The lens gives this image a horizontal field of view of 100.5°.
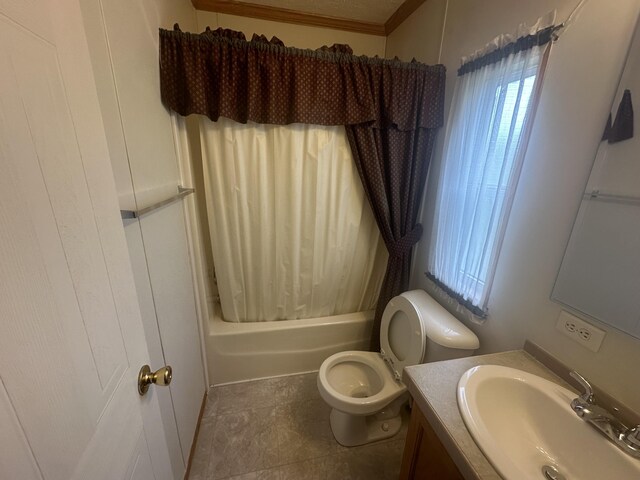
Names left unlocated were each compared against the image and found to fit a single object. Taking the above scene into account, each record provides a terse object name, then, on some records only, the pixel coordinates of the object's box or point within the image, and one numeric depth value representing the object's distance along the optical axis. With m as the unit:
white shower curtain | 1.53
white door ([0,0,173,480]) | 0.32
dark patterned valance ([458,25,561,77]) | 0.95
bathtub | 1.81
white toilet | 1.28
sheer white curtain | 1.05
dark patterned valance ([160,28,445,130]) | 1.25
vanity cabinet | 0.77
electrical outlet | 0.84
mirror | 0.76
